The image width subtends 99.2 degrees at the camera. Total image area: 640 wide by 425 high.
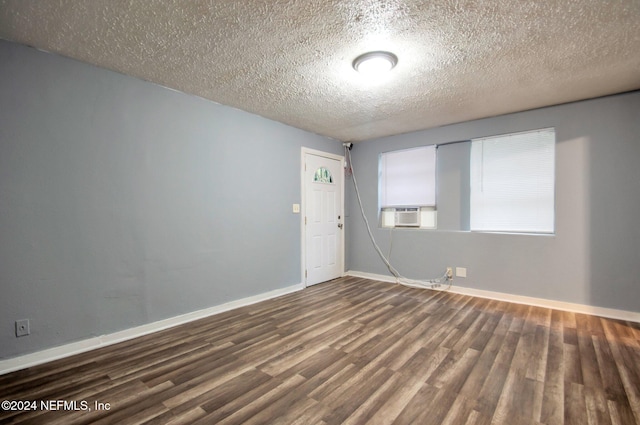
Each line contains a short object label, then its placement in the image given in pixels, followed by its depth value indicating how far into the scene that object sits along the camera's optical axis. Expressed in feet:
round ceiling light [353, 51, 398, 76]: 7.54
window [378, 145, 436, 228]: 14.64
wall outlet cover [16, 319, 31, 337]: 6.96
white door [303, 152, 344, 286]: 14.89
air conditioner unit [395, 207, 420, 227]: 14.99
